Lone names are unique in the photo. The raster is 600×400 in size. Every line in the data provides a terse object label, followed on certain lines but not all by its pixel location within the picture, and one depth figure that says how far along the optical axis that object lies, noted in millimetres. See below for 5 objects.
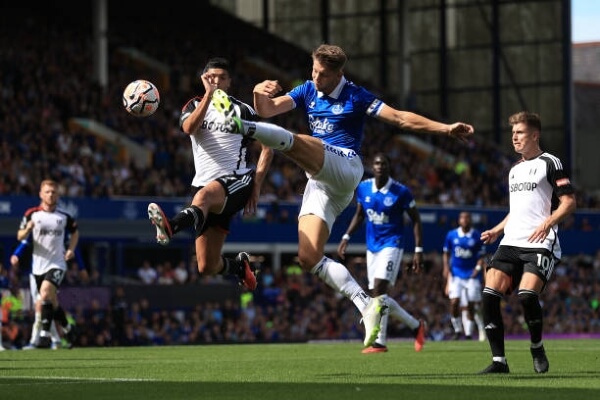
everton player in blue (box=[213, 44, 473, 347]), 10695
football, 13102
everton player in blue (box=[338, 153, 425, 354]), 17328
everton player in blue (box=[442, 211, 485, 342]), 24719
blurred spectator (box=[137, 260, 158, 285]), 29375
